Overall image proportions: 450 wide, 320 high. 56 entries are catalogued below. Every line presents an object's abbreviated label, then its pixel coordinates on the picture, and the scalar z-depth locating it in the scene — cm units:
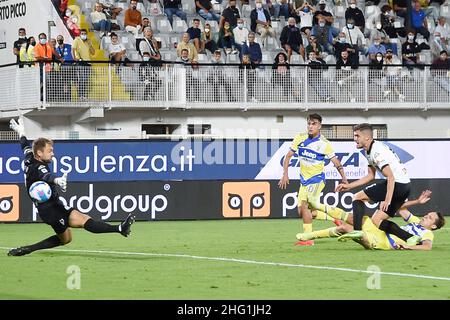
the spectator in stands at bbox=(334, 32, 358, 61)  3644
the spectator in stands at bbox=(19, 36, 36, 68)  3353
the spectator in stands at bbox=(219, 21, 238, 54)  3628
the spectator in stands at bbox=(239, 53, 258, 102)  3534
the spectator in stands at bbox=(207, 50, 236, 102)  3531
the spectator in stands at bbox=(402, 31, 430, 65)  3756
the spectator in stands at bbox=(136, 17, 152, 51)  3494
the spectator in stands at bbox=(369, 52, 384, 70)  3619
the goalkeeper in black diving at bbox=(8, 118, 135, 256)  1702
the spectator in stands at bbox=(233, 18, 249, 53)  3625
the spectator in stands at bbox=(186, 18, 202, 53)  3578
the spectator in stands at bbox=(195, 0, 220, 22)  3691
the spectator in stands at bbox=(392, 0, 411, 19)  3953
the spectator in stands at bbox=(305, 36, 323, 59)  3669
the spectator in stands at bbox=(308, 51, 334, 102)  3591
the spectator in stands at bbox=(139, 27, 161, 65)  3469
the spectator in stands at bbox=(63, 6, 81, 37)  3494
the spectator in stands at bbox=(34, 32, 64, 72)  3316
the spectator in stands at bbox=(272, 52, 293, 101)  3562
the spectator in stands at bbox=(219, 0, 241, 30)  3628
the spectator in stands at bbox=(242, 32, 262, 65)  3601
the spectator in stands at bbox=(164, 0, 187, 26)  3675
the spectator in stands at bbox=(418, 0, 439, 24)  3988
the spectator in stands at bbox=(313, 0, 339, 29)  3750
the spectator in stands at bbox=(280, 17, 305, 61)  3675
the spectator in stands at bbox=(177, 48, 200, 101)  3506
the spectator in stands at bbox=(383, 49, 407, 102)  3628
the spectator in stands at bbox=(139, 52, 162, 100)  3425
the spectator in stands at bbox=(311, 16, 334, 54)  3731
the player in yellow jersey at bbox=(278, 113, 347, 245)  2052
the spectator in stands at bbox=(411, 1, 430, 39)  3888
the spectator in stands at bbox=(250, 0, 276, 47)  3716
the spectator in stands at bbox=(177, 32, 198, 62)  3519
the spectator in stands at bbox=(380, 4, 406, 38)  3856
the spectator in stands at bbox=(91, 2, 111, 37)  3531
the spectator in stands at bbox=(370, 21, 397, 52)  3784
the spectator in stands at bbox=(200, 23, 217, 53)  3606
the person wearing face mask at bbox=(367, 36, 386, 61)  3712
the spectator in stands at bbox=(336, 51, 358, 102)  3594
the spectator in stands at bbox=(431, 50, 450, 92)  3672
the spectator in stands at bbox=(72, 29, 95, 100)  3366
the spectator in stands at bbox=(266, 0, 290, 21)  3781
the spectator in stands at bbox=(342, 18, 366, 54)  3744
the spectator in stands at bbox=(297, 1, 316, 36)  3762
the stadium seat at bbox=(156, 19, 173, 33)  3647
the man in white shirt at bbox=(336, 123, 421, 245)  1839
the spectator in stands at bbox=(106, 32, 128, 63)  3441
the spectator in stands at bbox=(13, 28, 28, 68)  3480
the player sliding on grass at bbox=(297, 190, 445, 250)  1866
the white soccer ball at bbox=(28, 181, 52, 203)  1706
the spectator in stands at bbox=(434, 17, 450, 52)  3856
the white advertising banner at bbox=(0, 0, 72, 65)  3559
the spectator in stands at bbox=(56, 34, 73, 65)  3350
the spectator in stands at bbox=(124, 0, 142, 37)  3547
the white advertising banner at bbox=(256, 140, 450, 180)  2984
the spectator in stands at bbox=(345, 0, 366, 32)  3797
